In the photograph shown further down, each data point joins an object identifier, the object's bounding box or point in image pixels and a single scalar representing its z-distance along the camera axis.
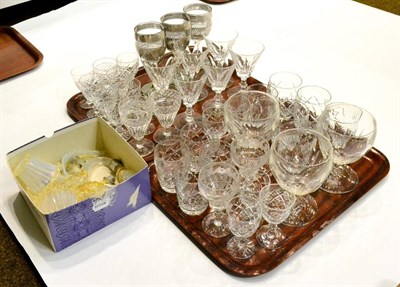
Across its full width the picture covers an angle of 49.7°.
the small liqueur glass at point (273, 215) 0.62
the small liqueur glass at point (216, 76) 0.83
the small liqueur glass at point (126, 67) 0.87
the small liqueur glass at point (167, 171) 0.71
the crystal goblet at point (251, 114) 0.72
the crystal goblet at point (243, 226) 0.61
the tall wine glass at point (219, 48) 0.92
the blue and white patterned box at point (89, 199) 0.60
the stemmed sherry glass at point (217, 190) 0.64
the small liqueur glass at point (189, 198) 0.67
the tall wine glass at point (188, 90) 0.80
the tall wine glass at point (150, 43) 0.90
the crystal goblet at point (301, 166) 0.61
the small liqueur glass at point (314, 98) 0.79
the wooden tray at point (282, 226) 0.59
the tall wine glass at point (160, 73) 0.84
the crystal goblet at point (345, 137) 0.70
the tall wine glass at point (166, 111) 0.81
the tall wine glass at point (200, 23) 0.96
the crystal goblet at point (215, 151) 0.73
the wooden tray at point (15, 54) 1.05
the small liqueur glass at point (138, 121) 0.78
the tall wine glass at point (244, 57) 0.88
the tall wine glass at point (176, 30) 0.91
